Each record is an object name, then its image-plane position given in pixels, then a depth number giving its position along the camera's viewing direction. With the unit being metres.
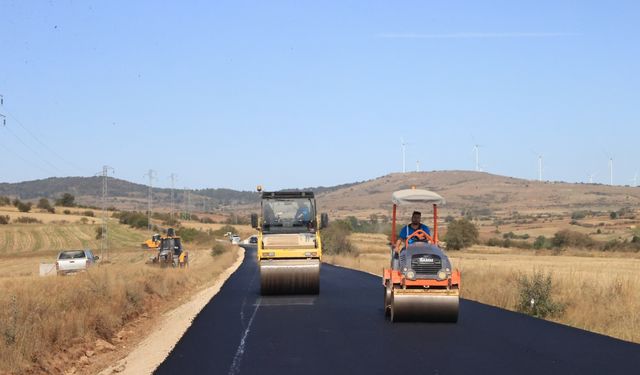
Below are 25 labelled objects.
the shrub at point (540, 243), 88.94
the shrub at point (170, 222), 129.30
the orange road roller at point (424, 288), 15.89
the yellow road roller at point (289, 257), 24.09
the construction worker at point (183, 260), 45.39
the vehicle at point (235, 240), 113.40
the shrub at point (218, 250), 79.74
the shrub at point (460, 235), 87.94
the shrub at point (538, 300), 18.81
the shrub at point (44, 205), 128.50
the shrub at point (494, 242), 96.50
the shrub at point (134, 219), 119.95
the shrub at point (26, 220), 100.48
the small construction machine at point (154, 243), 51.03
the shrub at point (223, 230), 138.50
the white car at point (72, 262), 39.72
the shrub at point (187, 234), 112.94
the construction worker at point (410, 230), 16.91
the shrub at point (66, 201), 148.79
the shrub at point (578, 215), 131.79
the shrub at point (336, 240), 70.94
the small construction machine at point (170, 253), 44.75
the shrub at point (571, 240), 84.12
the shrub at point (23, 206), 120.81
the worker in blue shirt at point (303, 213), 25.11
